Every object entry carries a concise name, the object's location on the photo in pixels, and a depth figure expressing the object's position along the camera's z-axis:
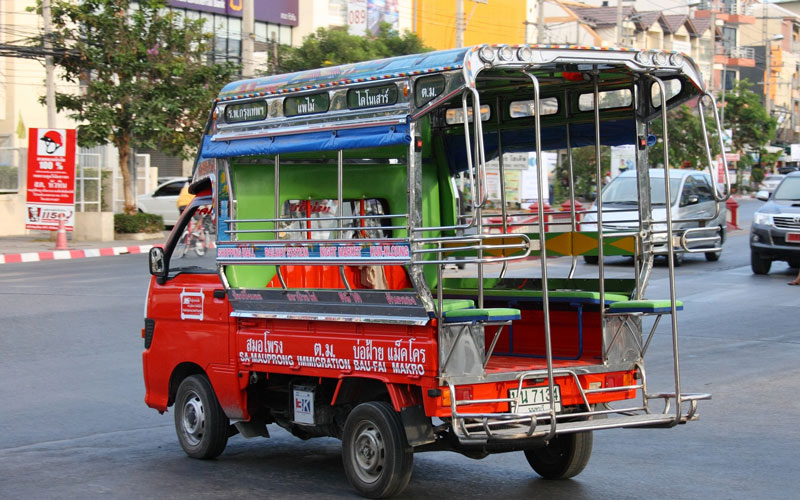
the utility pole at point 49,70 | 28.17
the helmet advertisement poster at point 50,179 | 26.53
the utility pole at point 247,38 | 27.62
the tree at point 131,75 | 28.30
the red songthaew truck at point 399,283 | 6.01
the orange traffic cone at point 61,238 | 26.19
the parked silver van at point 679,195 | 20.92
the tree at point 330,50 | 41.31
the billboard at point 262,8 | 47.35
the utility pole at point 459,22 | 37.66
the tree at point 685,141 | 49.78
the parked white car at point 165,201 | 33.56
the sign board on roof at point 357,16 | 52.91
